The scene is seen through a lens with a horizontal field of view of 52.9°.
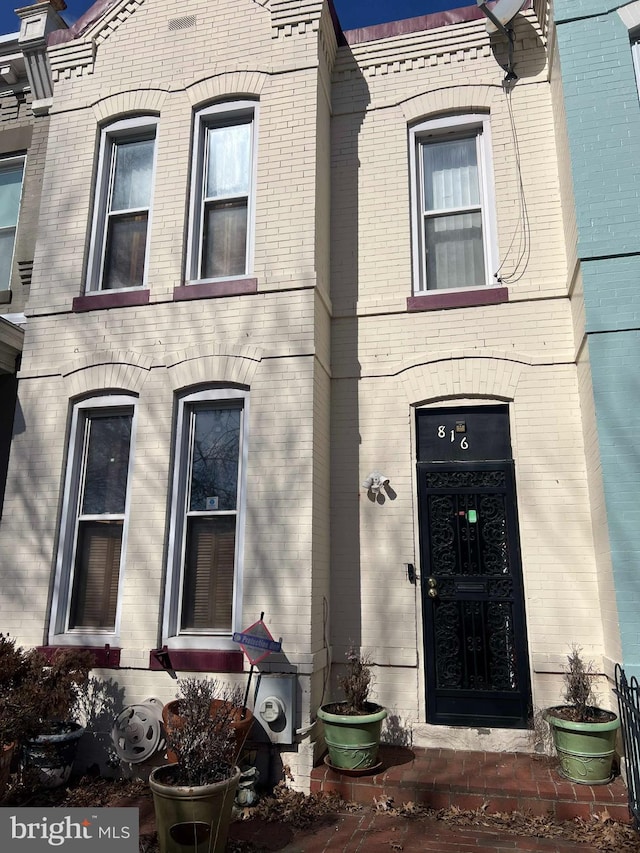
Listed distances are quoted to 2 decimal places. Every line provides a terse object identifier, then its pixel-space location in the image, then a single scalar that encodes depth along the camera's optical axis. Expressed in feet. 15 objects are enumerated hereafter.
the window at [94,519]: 20.36
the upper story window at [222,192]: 22.67
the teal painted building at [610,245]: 17.08
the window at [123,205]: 23.57
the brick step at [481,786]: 14.97
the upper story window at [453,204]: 23.08
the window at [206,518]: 19.44
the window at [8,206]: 26.73
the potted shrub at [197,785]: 12.72
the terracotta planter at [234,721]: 16.17
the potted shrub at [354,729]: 16.70
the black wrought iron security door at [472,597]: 19.01
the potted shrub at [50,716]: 16.42
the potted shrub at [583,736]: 15.79
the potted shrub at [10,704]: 15.49
